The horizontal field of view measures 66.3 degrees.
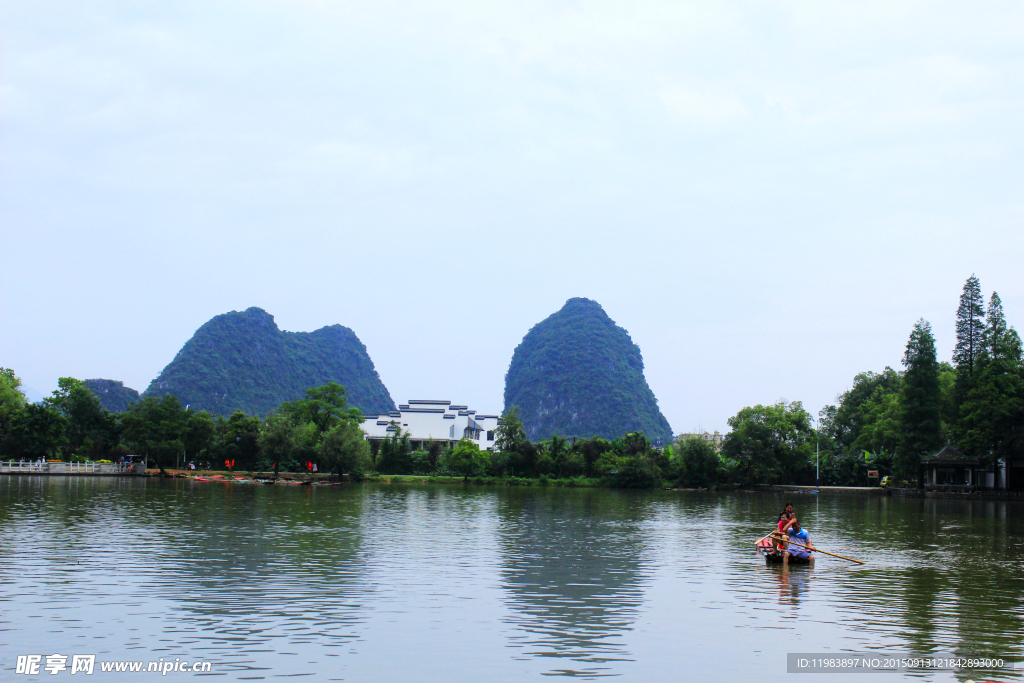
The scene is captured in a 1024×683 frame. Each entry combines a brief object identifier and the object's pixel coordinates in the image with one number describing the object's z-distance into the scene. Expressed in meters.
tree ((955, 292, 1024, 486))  54.88
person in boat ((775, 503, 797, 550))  21.72
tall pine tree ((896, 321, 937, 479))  59.94
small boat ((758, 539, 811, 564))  20.86
